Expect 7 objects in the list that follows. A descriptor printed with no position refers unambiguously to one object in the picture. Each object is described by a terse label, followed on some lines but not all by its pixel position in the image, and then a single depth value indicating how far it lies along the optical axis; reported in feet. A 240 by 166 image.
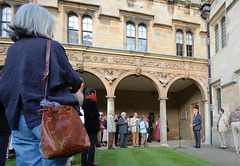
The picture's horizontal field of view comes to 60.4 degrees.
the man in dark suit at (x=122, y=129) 37.58
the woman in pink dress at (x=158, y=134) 50.72
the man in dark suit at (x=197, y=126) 35.58
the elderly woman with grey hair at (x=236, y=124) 29.04
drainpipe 45.16
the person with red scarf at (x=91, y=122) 16.21
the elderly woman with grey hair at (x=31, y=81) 5.01
